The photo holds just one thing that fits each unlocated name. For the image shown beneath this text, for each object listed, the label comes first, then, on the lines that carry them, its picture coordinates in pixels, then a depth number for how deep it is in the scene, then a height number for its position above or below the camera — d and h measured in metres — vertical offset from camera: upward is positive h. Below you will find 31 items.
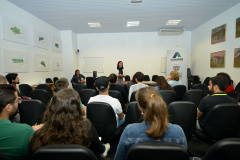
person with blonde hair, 3.90 -0.26
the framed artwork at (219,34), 5.18 +1.47
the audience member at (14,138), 0.97 -0.50
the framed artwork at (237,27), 4.46 +1.42
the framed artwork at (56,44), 6.91 +1.39
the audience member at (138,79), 3.23 -0.23
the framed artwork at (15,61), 4.28 +0.32
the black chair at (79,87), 4.39 -0.55
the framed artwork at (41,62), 5.67 +0.35
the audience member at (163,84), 2.97 -0.32
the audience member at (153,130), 0.93 -0.43
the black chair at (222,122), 1.68 -0.68
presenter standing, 6.71 +0.05
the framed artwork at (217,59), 5.27 +0.44
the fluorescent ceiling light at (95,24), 6.59 +2.30
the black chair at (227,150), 0.70 -0.42
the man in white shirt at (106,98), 2.08 -0.45
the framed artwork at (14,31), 4.24 +1.35
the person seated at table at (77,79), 6.86 -0.45
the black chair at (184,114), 1.88 -0.63
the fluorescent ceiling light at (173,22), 6.43 +2.34
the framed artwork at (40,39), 5.63 +1.39
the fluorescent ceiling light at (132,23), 6.50 +2.32
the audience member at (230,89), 3.14 -0.45
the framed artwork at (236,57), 4.48 +0.42
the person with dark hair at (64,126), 0.93 -0.41
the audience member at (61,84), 2.51 -0.26
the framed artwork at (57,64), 6.95 +0.35
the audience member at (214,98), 1.95 -0.42
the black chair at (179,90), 3.50 -0.53
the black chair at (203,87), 3.80 -0.49
